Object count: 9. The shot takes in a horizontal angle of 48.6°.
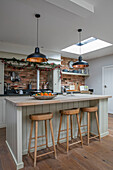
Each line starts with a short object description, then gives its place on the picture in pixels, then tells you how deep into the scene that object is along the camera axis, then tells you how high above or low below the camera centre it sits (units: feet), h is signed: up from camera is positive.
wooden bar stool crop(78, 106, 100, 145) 8.61 -1.74
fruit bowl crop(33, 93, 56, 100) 7.14 -0.71
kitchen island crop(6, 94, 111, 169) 5.98 -2.09
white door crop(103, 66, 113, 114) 17.61 +0.20
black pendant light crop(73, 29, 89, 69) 9.99 +1.70
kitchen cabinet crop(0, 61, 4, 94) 12.57 +0.67
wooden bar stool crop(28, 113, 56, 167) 6.39 -1.67
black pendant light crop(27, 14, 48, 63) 7.75 +1.84
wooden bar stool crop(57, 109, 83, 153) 7.47 -1.64
